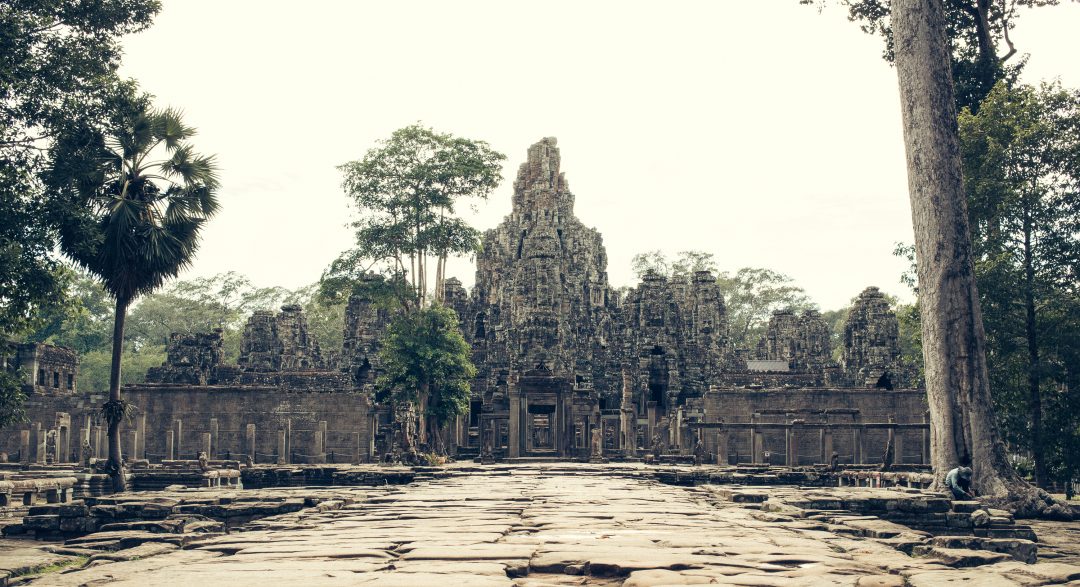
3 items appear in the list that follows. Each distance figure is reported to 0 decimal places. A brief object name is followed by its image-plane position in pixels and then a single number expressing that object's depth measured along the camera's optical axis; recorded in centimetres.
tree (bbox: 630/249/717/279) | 7188
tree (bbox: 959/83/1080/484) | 2311
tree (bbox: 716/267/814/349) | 7350
